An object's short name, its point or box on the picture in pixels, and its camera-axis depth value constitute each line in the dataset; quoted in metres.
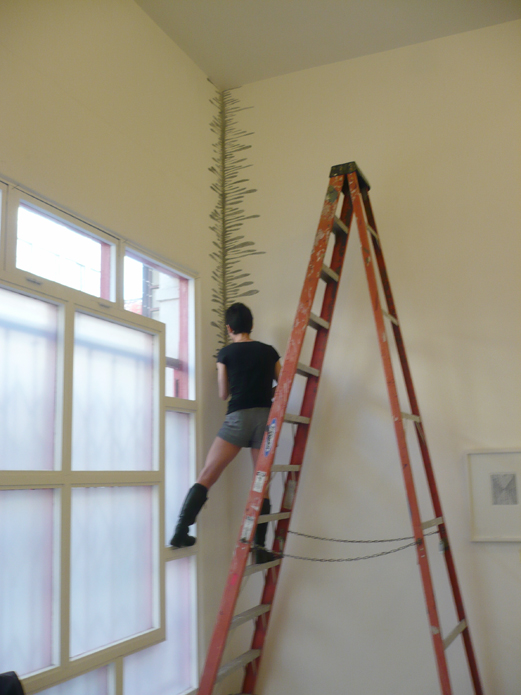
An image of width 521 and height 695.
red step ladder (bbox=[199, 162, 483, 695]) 2.31
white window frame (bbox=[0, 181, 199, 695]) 2.17
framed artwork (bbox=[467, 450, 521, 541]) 2.93
